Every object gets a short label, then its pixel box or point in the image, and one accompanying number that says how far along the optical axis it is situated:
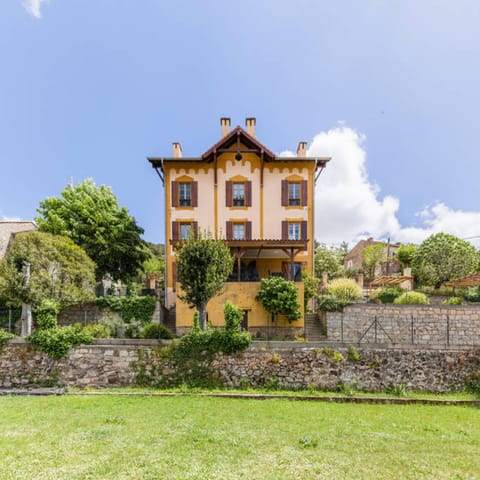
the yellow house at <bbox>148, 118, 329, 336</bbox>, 20.22
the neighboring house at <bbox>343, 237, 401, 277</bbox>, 35.62
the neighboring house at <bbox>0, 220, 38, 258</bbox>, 22.11
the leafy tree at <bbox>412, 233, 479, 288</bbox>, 25.06
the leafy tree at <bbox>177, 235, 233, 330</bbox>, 12.27
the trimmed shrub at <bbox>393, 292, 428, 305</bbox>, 16.70
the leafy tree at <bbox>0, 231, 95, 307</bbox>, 12.43
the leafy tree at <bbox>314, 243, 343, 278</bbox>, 31.52
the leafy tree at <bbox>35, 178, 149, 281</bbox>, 19.08
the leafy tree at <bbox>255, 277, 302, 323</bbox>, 15.12
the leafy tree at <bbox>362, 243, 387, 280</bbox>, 36.09
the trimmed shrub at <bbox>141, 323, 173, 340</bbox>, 12.98
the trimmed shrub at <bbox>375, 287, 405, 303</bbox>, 18.30
